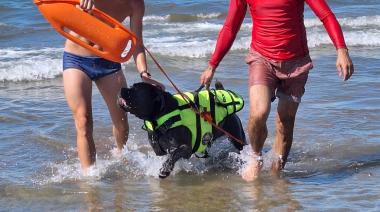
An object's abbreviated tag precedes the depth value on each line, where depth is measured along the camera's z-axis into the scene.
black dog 11.02
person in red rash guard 10.99
